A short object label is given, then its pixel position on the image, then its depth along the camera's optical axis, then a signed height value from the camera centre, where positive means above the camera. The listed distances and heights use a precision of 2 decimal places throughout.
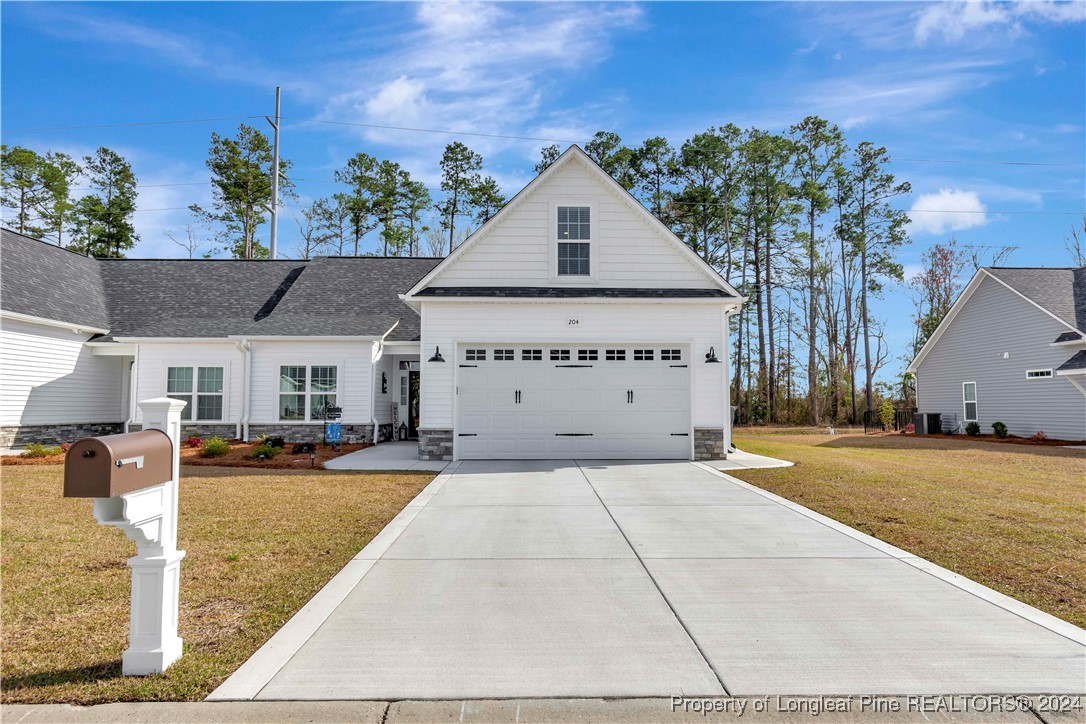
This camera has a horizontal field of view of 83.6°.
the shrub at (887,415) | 29.70 -0.63
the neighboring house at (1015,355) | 19.92 +1.72
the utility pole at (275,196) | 30.16 +10.64
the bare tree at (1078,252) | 33.22 +8.22
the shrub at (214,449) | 14.48 -1.10
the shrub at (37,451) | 14.21 -1.15
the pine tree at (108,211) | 36.28 +11.54
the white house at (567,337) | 13.83 +1.50
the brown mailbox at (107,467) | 3.01 -0.32
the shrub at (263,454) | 14.34 -1.22
